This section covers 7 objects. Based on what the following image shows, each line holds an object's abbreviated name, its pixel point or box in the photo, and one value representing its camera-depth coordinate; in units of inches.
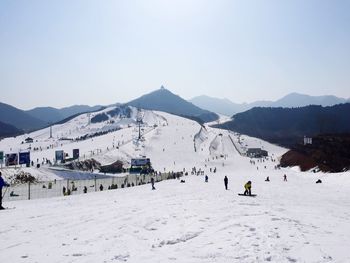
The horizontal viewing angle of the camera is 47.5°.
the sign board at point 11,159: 2359.7
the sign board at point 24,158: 2390.5
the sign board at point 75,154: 3056.1
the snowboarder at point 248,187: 1094.4
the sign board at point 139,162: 2950.3
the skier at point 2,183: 764.9
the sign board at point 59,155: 2907.2
